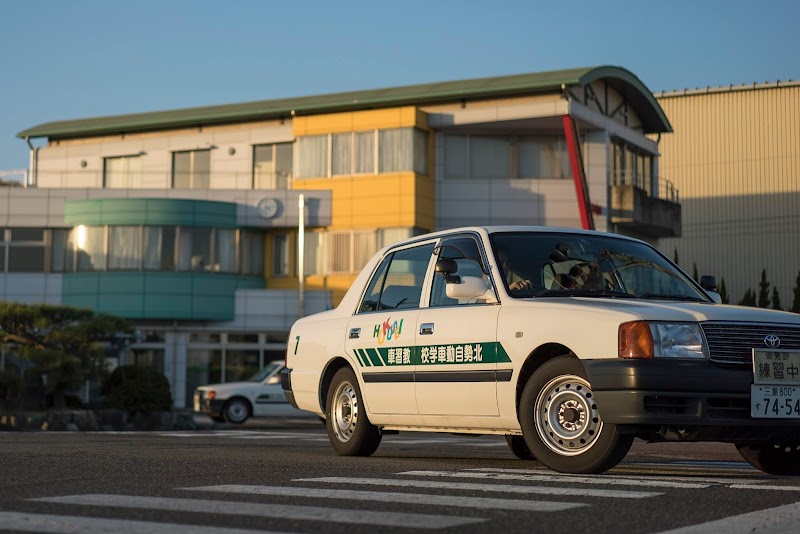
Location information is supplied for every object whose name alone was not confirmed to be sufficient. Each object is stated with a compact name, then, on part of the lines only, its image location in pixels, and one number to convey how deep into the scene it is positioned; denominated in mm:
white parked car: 29938
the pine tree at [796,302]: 51219
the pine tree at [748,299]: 52781
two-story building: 41438
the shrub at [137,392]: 26558
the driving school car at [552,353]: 8016
